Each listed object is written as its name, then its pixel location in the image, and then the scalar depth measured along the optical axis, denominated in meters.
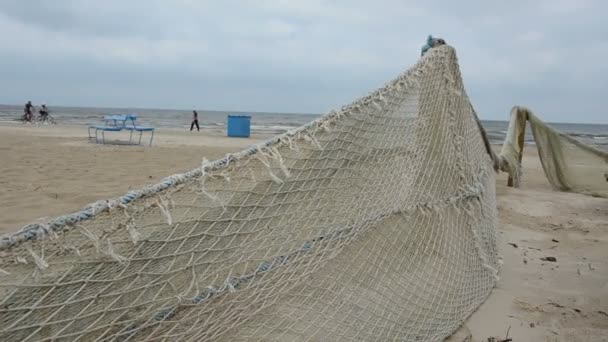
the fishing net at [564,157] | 7.14
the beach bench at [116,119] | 12.76
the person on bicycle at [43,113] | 27.44
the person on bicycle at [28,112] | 27.06
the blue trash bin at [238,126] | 20.53
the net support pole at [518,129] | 7.00
